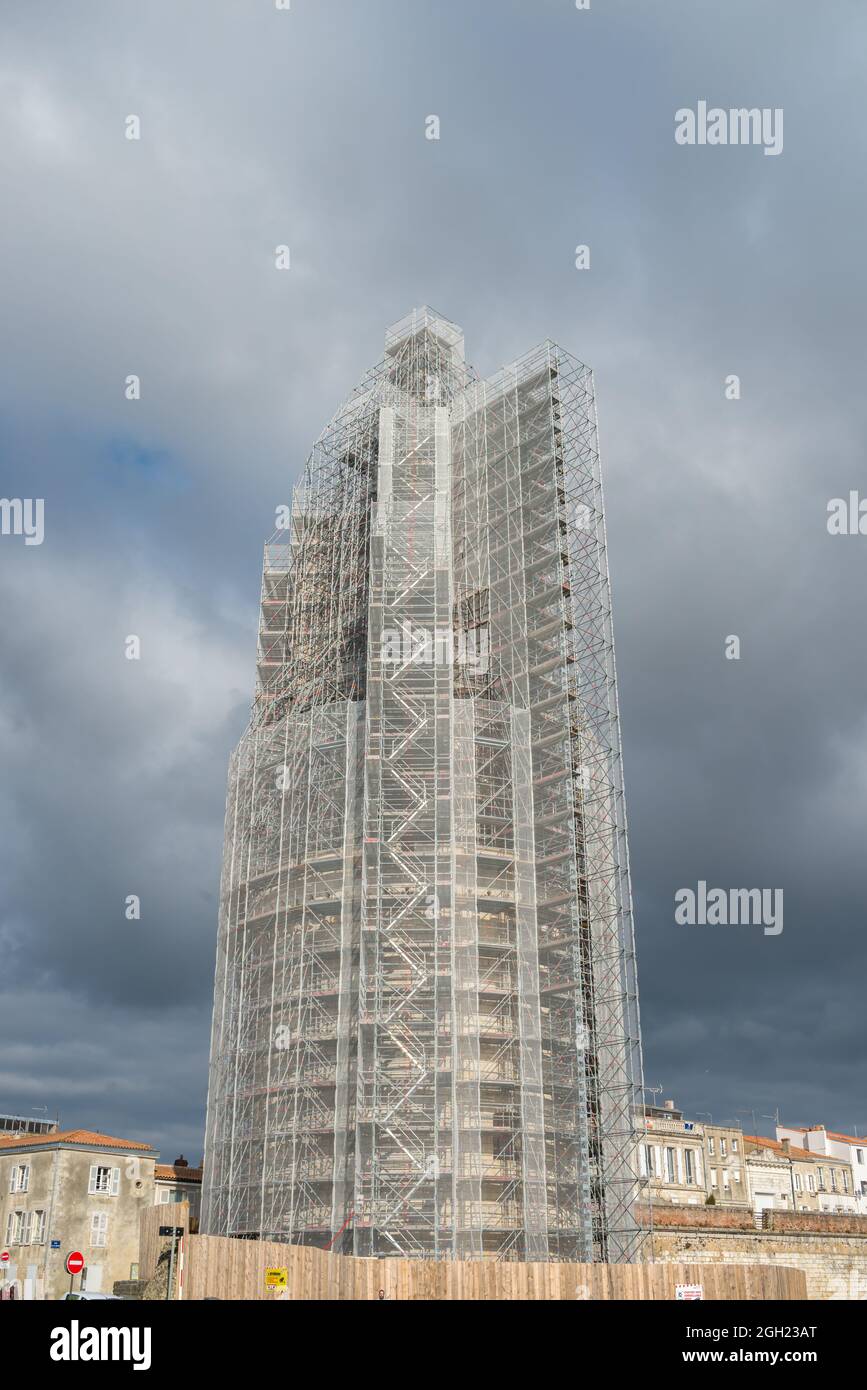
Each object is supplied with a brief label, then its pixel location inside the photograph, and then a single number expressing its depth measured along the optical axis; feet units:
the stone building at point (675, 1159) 197.57
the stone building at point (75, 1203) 154.81
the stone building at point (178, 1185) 178.50
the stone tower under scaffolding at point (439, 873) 115.85
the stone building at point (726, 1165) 207.92
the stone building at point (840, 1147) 266.77
